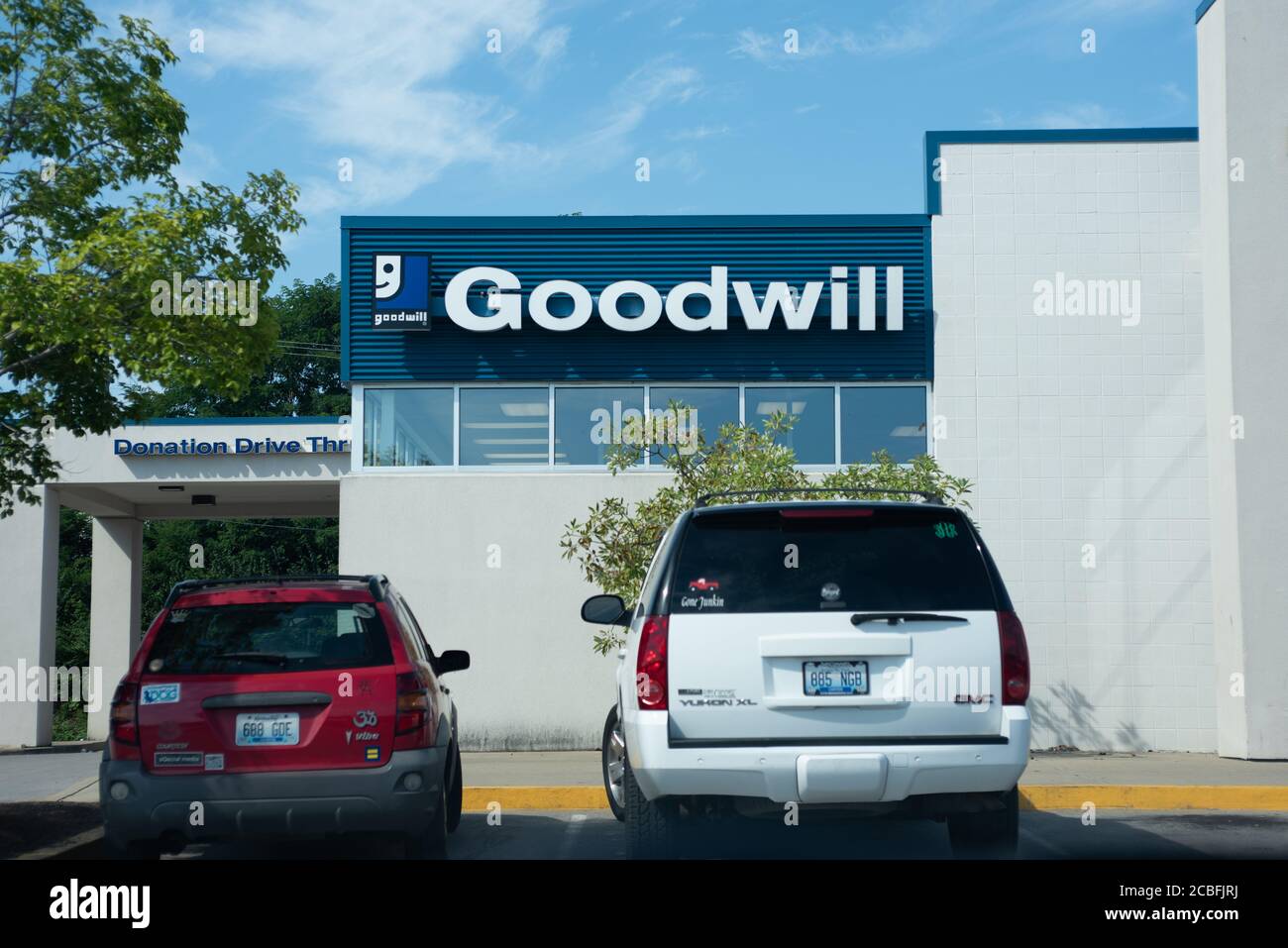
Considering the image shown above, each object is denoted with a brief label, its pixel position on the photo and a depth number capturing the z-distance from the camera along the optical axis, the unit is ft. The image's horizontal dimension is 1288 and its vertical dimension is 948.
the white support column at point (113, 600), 86.17
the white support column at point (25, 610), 71.67
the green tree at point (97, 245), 29.94
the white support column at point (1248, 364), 49.32
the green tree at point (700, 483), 41.42
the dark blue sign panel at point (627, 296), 54.95
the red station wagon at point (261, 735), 22.52
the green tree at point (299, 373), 158.20
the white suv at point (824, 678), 20.02
